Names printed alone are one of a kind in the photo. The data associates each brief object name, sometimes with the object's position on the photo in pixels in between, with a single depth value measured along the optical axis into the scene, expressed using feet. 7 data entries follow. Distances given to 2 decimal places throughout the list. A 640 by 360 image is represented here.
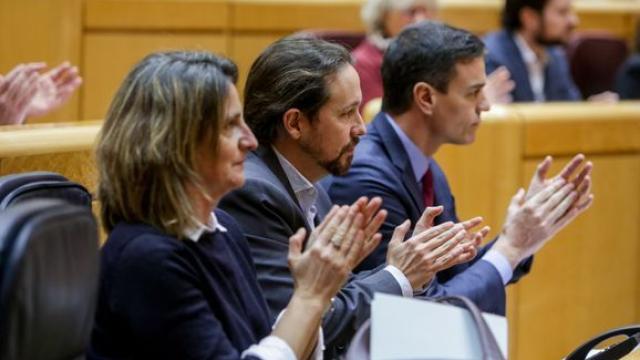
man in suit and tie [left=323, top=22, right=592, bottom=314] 16.34
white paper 10.78
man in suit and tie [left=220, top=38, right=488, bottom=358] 13.60
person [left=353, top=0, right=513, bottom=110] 27.91
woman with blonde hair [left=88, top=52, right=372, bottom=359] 10.57
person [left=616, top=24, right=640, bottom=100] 32.45
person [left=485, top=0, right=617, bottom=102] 29.81
